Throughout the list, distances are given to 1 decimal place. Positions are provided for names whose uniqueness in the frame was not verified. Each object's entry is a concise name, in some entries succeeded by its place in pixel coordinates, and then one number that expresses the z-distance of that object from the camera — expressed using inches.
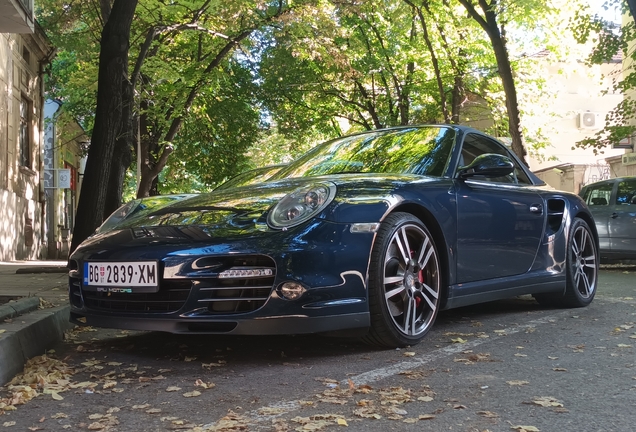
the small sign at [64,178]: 879.7
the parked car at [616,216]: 441.7
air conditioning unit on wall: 1359.5
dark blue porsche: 140.2
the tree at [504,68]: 580.4
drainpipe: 792.3
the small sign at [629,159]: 931.2
